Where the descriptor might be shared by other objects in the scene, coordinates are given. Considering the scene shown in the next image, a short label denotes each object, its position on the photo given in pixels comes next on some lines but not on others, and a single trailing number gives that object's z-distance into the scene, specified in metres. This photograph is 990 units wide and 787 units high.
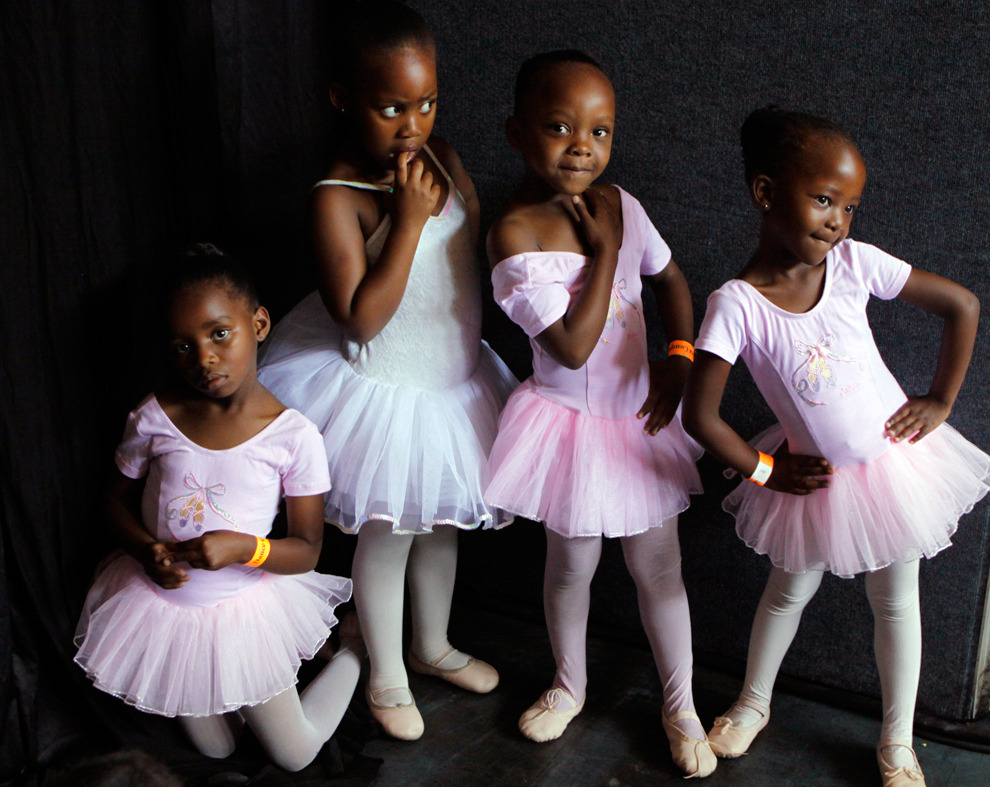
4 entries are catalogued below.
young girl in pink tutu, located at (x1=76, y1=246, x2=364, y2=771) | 1.47
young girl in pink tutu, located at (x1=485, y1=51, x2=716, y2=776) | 1.56
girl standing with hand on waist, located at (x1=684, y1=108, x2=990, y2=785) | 1.49
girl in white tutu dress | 1.57
